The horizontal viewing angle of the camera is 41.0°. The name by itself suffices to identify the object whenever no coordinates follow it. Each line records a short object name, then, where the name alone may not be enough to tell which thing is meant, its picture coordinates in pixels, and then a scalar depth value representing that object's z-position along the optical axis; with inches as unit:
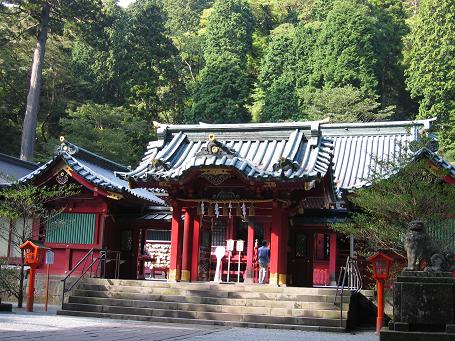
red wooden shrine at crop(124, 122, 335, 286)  684.1
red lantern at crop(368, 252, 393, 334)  572.1
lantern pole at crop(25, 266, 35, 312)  642.8
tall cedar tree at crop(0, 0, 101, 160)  1413.6
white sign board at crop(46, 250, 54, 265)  650.8
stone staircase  590.9
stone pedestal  369.4
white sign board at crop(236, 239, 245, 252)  816.9
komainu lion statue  394.0
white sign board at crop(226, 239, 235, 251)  821.7
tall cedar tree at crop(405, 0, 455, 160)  1681.8
